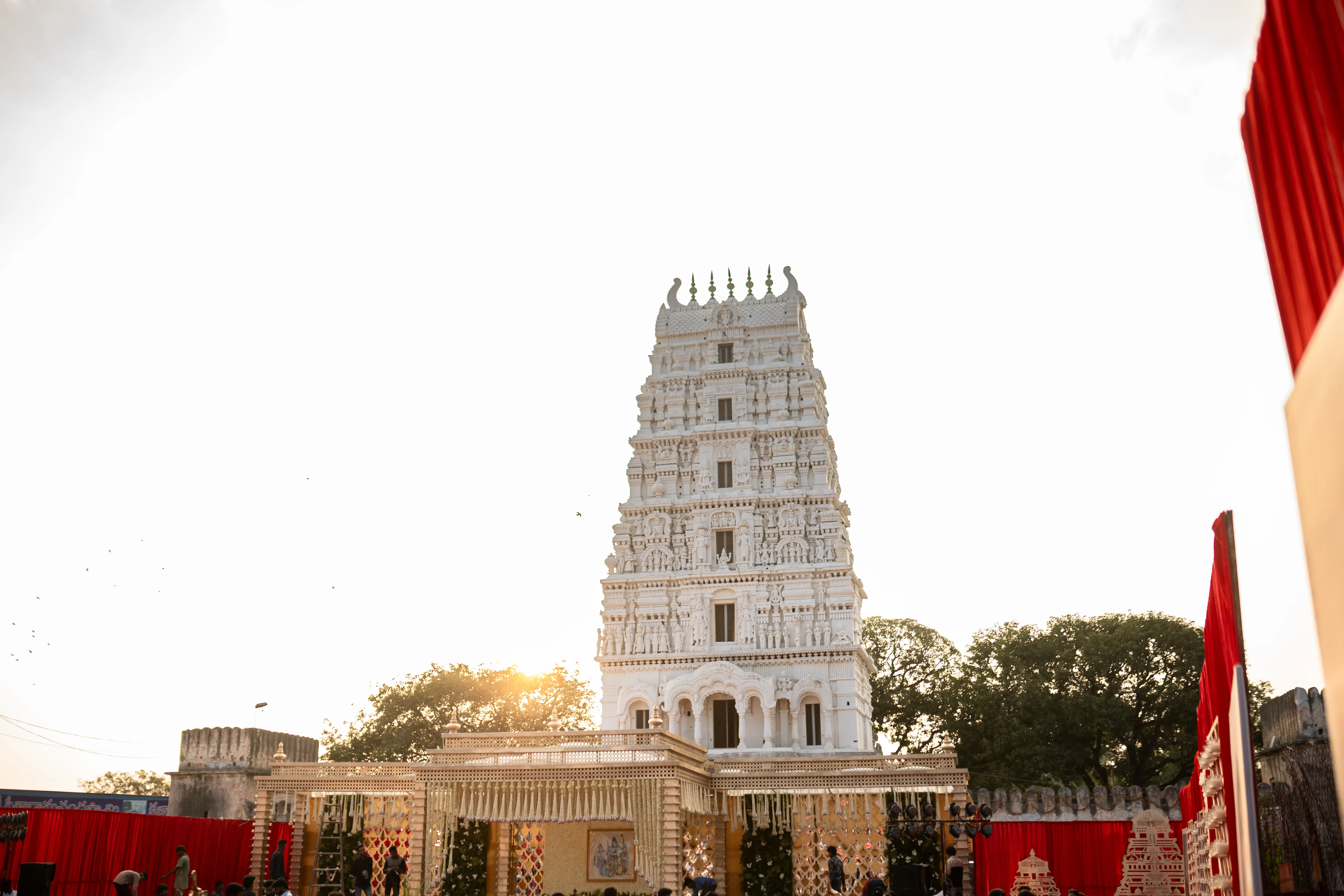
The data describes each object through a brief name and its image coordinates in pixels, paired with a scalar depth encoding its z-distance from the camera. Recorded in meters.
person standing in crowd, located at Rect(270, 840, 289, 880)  22.27
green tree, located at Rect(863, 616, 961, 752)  50.62
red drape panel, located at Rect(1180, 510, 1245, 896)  9.12
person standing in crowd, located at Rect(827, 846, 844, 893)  21.00
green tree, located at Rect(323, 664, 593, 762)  50.81
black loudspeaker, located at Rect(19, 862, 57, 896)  15.73
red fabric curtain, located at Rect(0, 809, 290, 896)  18.92
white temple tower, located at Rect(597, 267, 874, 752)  33.81
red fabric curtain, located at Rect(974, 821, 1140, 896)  23.33
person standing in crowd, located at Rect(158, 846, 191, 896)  20.20
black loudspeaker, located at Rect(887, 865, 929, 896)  16.39
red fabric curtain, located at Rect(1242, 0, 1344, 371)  4.11
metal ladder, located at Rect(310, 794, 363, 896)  24.03
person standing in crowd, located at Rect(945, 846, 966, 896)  19.56
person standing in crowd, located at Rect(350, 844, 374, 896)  21.16
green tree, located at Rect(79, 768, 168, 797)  65.56
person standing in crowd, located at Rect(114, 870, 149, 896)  14.37
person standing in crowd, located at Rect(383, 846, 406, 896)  21.50
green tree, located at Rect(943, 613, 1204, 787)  43.94
